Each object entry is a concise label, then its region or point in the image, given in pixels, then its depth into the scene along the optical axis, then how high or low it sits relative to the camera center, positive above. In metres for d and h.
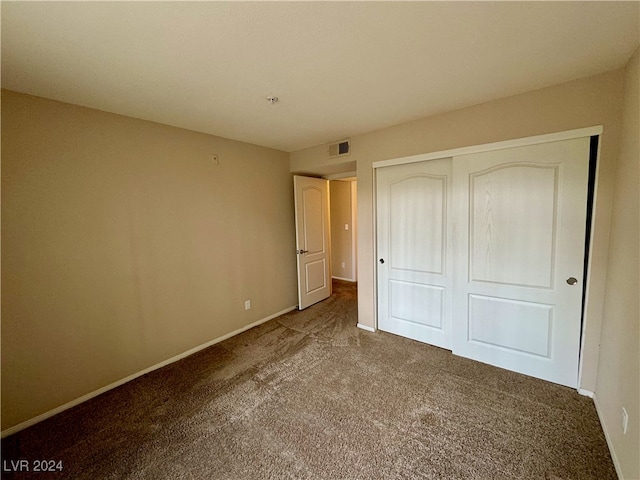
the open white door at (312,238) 3.78 -0.31
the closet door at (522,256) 1.96 -0.37
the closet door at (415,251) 2.61 -0.38
